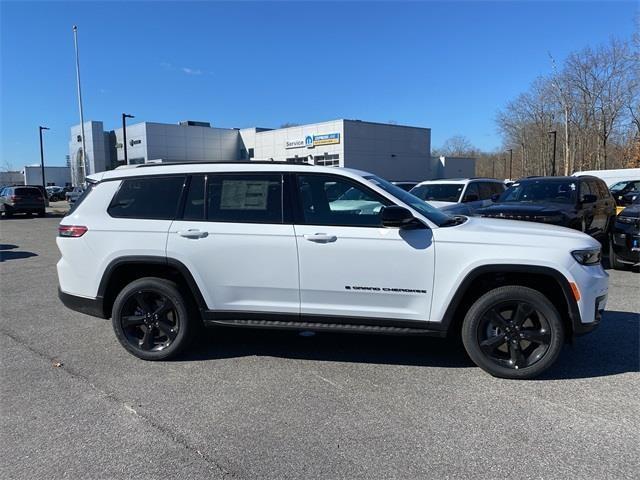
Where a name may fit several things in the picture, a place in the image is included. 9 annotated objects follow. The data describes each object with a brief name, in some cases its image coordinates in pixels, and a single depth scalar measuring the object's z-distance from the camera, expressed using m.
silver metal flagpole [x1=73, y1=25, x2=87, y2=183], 31.36
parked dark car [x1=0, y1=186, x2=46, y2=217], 26.75
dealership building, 49.44
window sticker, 4.44
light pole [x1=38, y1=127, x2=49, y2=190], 54.46
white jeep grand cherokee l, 4.00
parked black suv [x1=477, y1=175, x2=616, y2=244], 8.82
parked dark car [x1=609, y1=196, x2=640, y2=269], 8.12
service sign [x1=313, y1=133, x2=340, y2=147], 48.43
